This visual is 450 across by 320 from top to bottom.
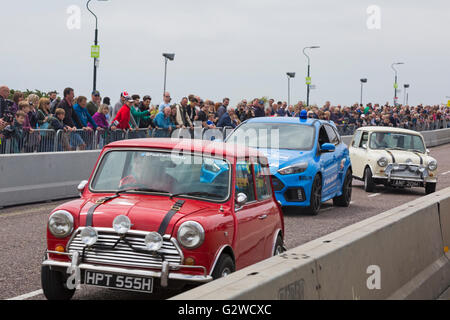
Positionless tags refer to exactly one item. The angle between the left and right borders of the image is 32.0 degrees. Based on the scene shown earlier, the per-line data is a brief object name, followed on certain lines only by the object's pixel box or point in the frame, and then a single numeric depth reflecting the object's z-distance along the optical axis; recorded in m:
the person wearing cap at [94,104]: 18.75
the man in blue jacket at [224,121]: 24.34
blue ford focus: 13.88
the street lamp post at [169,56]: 37.70
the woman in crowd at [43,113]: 16.19
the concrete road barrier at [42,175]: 14.09
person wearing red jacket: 18.56
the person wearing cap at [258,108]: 26.48
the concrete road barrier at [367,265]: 3.97
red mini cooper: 6.25
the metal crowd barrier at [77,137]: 15.00
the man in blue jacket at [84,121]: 17.04
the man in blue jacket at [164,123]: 20.55
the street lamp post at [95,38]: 35.72
